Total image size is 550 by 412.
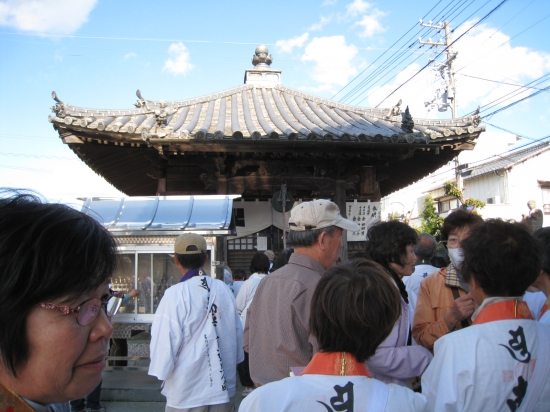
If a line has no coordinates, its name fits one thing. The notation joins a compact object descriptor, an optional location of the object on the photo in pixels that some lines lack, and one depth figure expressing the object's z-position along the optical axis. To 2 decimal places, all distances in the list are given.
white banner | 7.92
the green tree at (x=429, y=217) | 16.72
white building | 23.84
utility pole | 20.14
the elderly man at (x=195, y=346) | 2.93
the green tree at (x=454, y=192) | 15.95
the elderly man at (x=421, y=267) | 3.15
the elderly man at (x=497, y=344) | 1.67
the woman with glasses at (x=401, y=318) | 2.05
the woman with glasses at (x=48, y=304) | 1.00
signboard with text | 8.11
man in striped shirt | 2.25
